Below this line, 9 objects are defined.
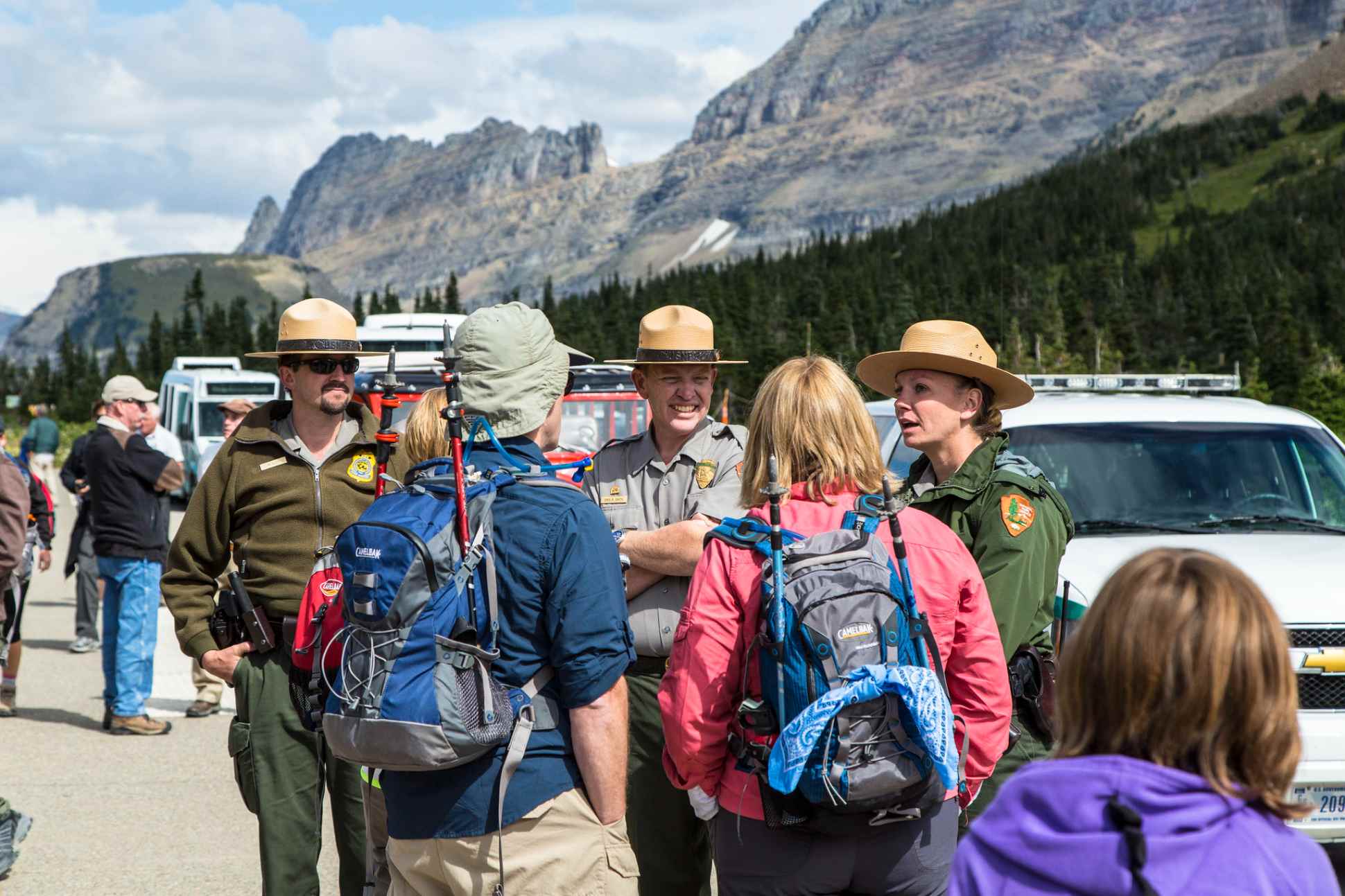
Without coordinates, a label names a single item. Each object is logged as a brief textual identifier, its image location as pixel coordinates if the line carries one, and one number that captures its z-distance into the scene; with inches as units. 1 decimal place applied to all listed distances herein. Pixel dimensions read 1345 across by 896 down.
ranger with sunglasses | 176.2
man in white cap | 353.1
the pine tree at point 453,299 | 5565.9
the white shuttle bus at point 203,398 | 1229.6
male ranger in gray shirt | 170.6
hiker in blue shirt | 117.7
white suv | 234.1
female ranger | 149.3
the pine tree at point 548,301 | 5880.9
